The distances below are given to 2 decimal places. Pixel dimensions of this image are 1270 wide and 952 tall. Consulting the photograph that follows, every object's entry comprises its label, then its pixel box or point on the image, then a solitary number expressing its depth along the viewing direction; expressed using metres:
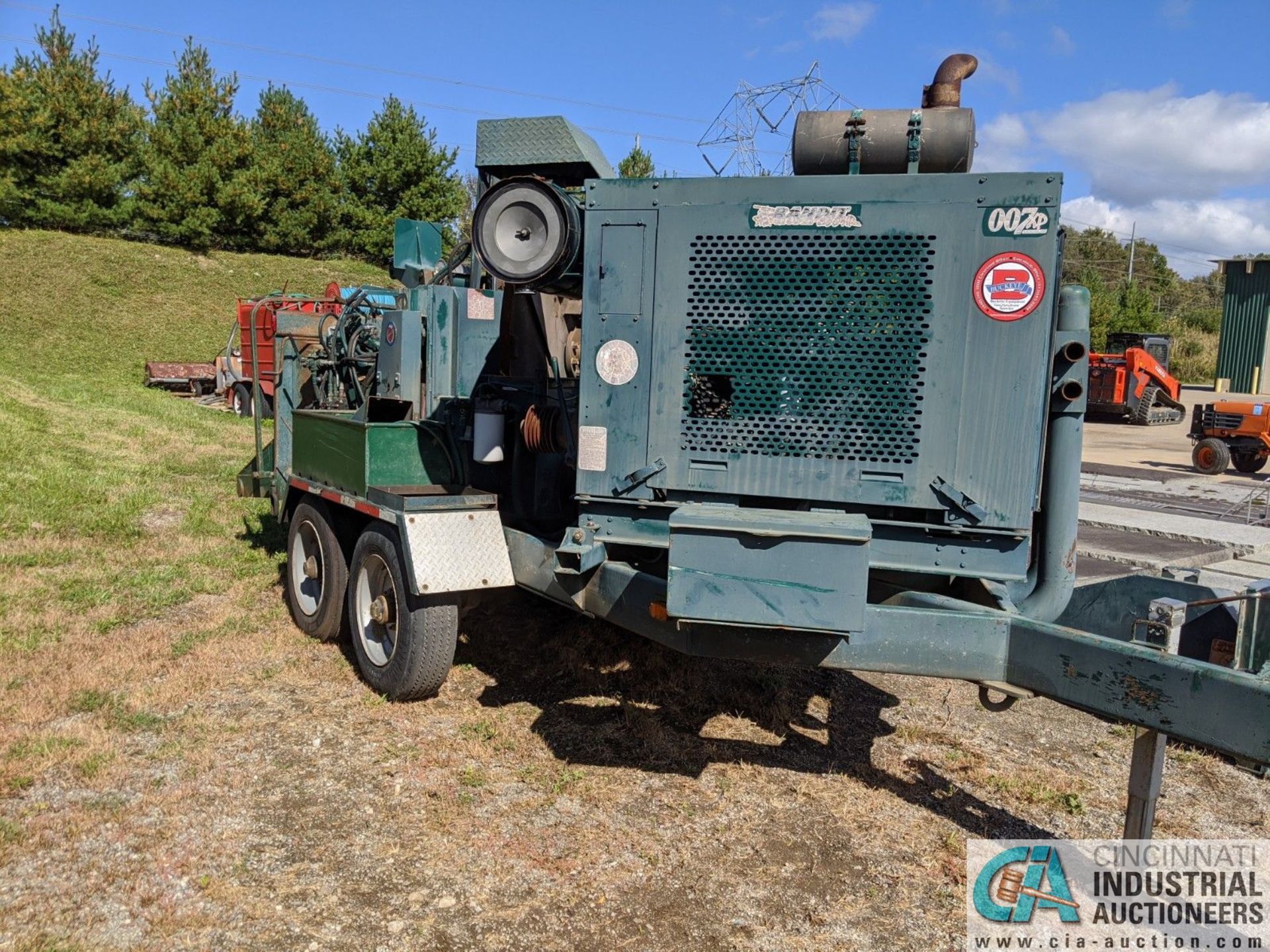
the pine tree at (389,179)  35.88
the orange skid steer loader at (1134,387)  24.64
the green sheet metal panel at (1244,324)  33.94
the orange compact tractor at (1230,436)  16.34
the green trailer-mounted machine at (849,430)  3.56
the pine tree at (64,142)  29.25
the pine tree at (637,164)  35.66
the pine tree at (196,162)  31.80
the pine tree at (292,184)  33.91
